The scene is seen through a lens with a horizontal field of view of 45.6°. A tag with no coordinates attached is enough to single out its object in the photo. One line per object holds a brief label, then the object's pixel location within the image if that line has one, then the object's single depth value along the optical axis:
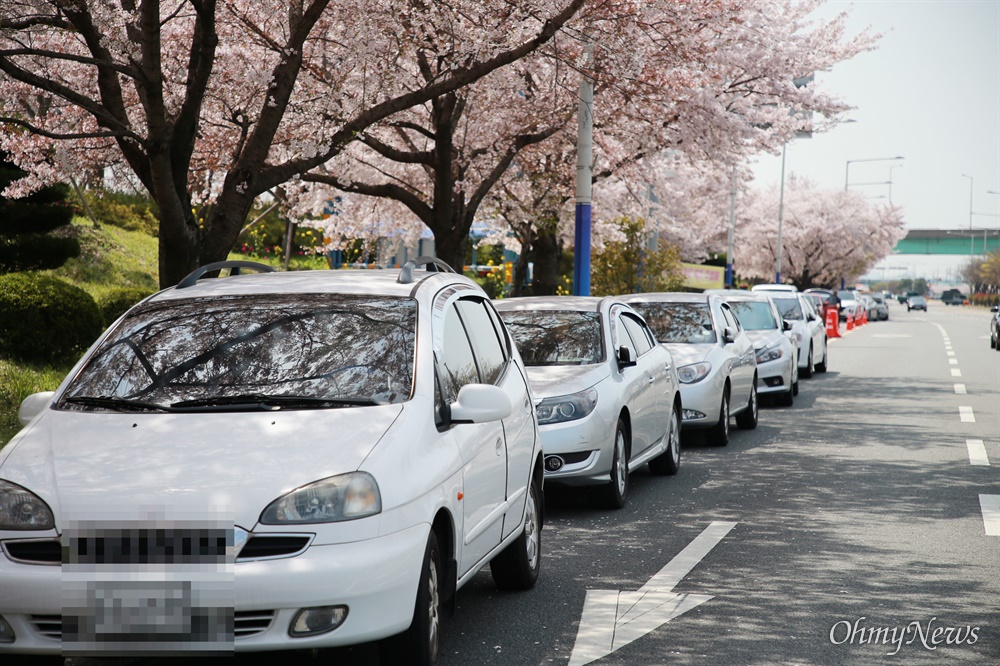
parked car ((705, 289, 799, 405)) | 16.88
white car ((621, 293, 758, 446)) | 12.42
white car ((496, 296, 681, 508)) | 8.62
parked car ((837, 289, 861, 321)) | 53.37
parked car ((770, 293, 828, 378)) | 22.06
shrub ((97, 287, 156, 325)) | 15.34
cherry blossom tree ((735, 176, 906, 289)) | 71.75
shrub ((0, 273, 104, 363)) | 12.96
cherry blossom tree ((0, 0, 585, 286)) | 10.70
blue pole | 17.52
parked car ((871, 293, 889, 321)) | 66.94
